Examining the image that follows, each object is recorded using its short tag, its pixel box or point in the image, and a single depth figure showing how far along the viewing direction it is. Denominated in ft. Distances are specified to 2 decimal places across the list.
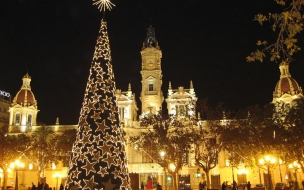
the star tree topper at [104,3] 59.08
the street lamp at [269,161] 121.29
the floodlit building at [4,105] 266.98
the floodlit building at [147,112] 179.32
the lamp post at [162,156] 125.90
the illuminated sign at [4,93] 276.33
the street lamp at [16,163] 143.23
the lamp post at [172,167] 130.51
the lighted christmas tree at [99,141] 51.03
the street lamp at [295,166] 141.49
